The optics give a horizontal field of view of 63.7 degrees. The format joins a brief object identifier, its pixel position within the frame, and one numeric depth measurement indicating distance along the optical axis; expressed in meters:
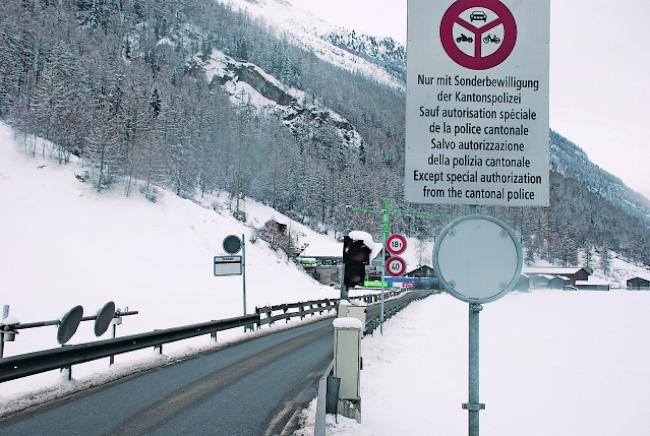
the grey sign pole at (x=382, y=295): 18.52
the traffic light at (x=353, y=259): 17.27
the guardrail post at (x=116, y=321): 12.61
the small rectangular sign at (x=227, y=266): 21.00
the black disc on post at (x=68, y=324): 9.99
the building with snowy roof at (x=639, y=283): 137.50
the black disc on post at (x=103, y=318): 11.27
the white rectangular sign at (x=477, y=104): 3.77
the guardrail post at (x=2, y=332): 9.73
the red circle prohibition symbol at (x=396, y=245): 18.16
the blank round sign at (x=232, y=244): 20.84
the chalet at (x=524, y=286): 96.79
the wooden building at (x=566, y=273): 128.75
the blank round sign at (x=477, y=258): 3.43
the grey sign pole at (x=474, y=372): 3.47
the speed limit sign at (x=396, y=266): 18.56
